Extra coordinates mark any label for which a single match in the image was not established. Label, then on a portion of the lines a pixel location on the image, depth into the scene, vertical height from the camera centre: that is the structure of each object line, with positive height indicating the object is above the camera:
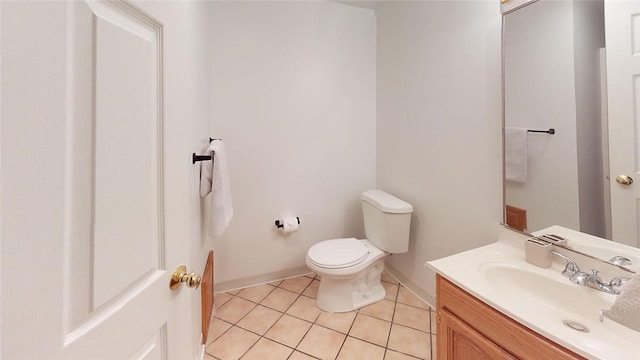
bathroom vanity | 0.72 -0.43
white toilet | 1.78 -0.52
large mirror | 0.98 +0.26
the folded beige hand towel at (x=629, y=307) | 0.68 -0.33
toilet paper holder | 2.20 -0.35
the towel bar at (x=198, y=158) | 1.14 +0.12
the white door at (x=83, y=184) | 0.33 +0.00
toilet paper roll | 2.18 -0.35
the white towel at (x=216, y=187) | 1.39 -0.02
